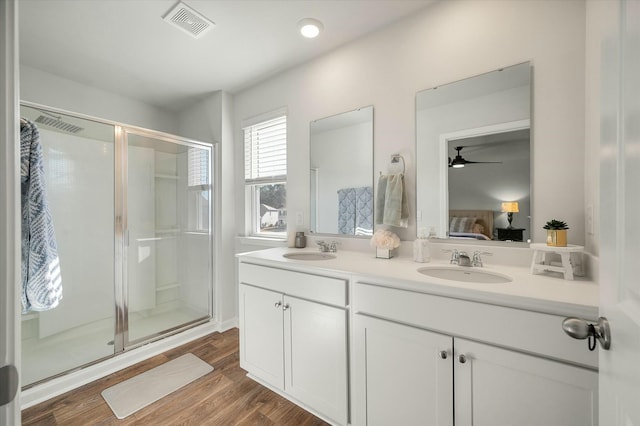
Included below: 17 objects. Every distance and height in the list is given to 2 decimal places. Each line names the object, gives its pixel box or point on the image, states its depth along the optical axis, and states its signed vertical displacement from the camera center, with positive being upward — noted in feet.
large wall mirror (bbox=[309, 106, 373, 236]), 6.34 +0.98
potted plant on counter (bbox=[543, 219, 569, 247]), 3.87 -0.33
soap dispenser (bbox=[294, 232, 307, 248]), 7.13 -0.78
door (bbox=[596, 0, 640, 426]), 1.54 +0.01
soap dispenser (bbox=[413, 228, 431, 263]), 5.06 -0.77
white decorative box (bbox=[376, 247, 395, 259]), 5.41 -0.86
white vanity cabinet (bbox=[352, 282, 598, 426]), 2.91 -1.96
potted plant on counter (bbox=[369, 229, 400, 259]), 5.34 -0.64
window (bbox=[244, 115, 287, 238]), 8.21 +1.16
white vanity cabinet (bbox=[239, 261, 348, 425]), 4.58 -2.42
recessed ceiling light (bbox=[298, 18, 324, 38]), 5.78 +4.13
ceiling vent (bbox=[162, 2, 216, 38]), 5.43 +4.18
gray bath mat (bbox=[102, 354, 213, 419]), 5.42 -3.96
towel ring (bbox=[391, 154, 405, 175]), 5.78 +1.17
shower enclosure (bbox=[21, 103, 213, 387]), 7.07 -0.85
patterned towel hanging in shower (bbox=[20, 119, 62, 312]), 4.57 -0.33
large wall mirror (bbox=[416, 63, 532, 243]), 4.60 +1.04
